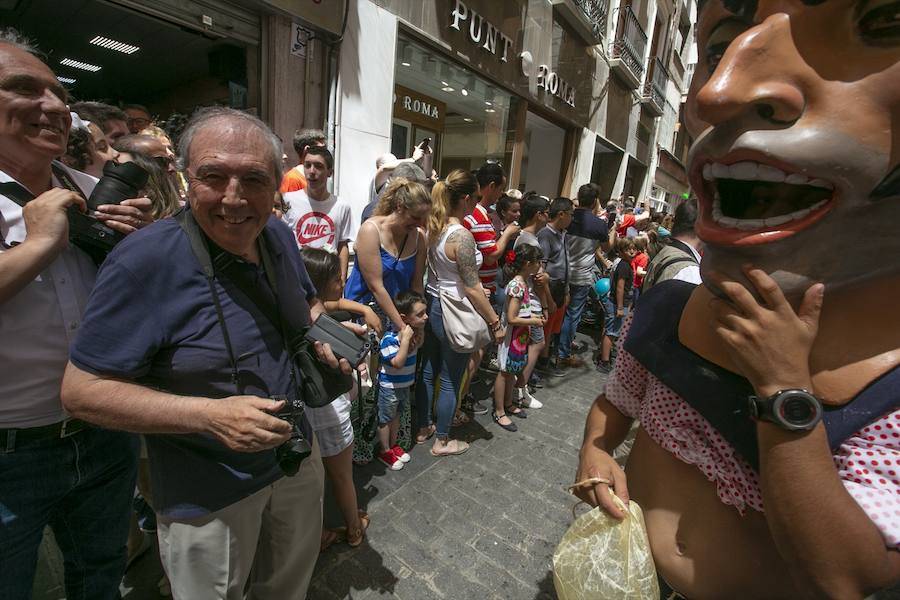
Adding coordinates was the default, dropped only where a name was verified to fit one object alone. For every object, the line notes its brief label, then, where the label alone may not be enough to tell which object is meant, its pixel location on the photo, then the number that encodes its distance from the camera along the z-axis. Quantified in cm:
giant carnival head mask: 69
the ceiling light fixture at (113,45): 679
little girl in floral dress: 378
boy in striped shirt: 302
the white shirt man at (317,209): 349
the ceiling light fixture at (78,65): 816
